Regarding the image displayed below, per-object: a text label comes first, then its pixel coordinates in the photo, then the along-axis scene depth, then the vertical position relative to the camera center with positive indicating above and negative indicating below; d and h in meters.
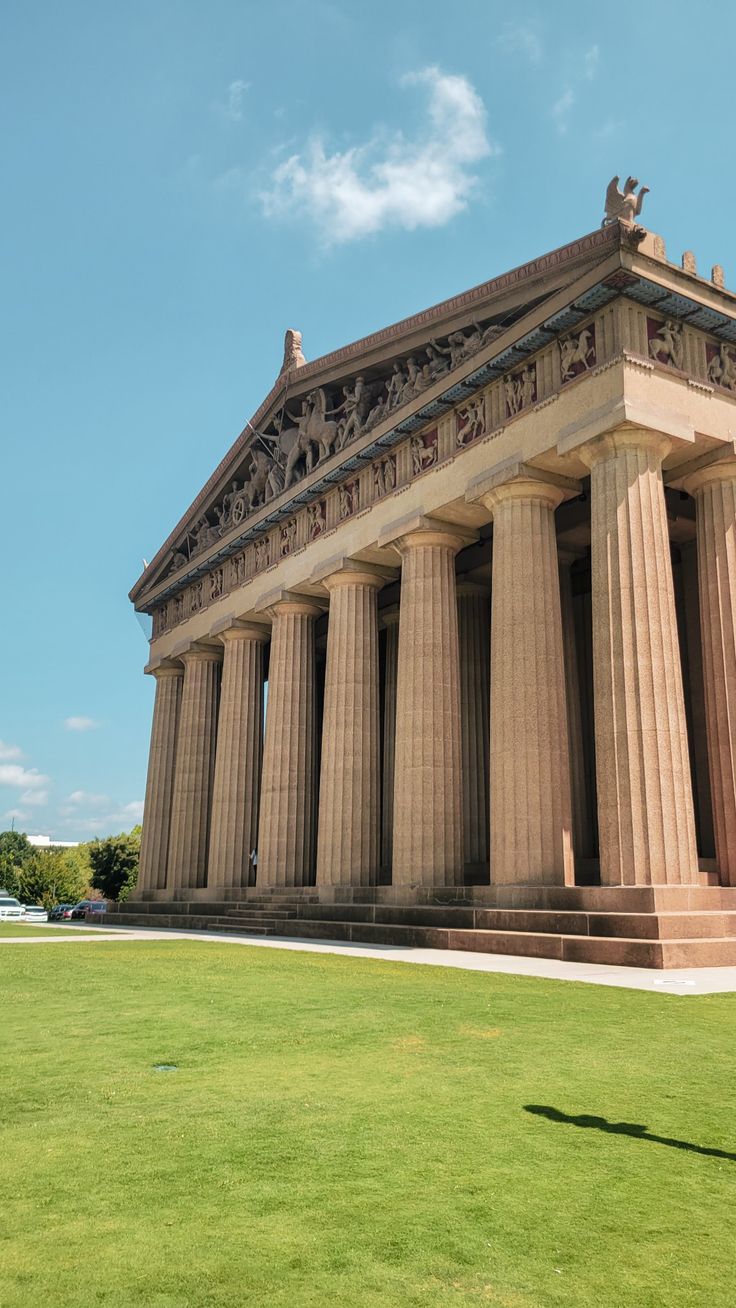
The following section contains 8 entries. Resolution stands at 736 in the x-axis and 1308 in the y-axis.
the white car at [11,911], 61.45 -1.32
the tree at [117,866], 87.88 +2.23
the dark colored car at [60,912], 66.08 -1.50
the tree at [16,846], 165.75 +7.59
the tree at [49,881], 93.19 +0.88
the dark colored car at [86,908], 61.92 -1.10
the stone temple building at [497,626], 20.64 +7.72
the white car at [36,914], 65.97 -1.69
